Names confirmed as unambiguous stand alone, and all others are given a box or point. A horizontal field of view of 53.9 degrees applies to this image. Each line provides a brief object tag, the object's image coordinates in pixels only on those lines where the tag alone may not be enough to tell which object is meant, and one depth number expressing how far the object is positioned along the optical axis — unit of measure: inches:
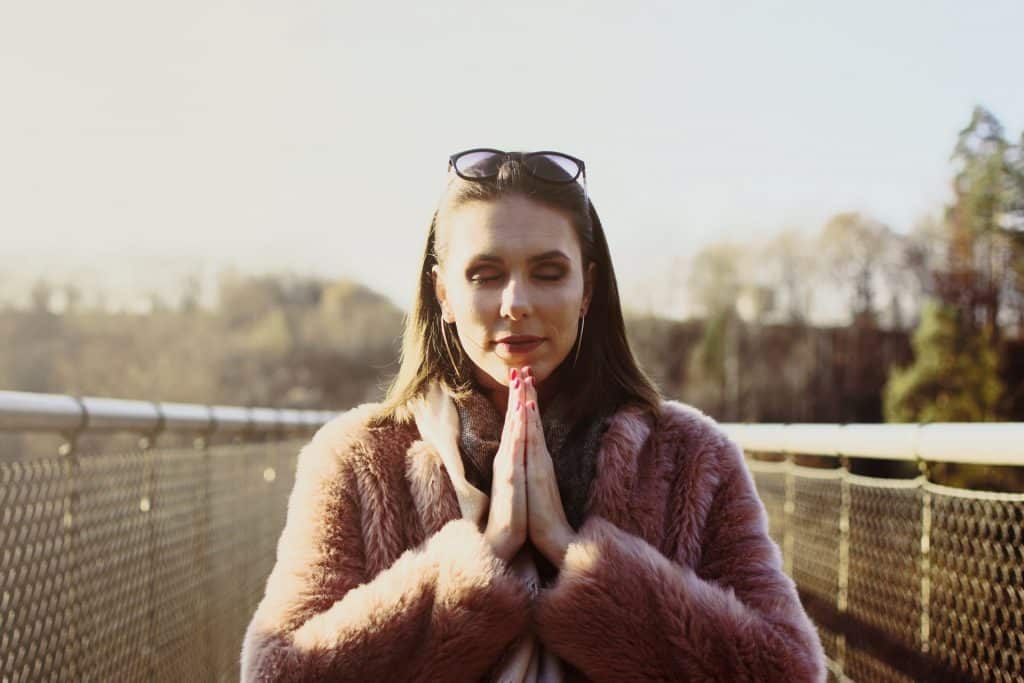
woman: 70.1
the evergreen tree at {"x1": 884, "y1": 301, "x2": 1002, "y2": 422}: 960.3
